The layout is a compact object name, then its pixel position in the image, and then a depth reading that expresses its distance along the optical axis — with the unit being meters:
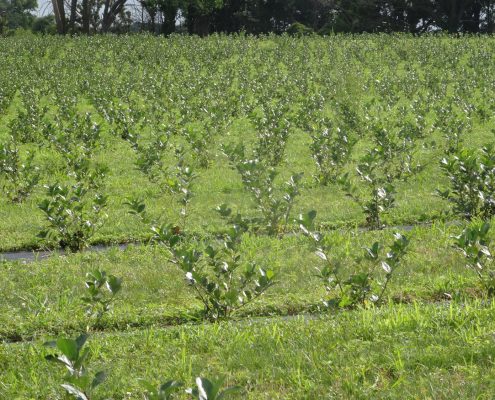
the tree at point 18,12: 145.92
